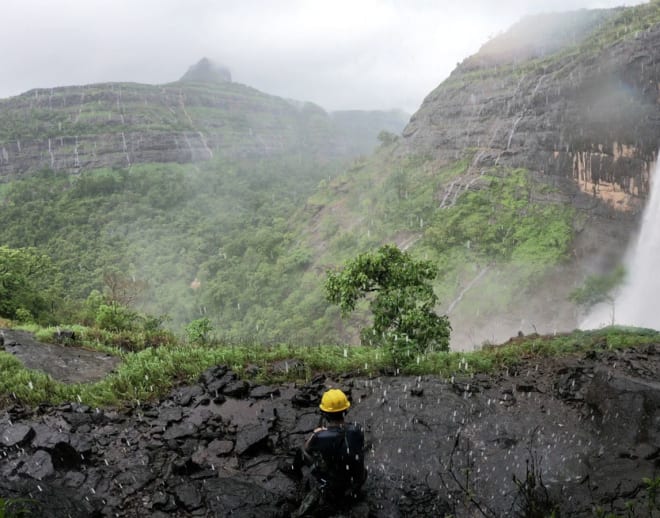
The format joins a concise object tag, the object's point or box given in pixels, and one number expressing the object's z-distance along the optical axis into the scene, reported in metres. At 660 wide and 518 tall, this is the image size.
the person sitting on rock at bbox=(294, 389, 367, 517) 4.69
